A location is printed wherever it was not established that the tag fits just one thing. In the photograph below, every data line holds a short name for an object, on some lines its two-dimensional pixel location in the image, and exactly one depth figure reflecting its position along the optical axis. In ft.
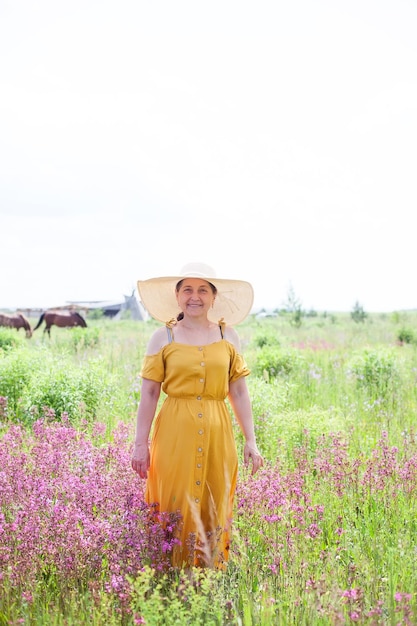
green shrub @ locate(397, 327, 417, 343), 68.44
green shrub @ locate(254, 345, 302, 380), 35.86
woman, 12.06
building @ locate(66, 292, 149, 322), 202.49
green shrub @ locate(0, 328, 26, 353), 57.31
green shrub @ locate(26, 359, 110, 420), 25.35
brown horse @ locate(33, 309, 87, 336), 94.89
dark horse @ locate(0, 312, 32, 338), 91.76
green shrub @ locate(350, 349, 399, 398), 32.53
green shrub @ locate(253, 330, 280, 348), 53.93
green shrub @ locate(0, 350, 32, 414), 28.55
